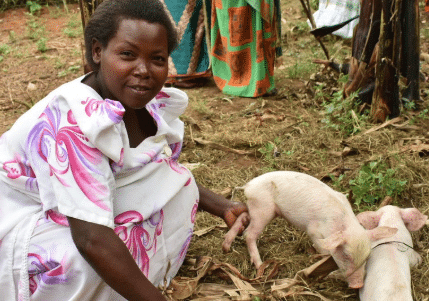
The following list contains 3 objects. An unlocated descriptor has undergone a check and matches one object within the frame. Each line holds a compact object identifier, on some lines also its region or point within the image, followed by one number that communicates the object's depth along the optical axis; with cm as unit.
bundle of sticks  377
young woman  166
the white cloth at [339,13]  638
